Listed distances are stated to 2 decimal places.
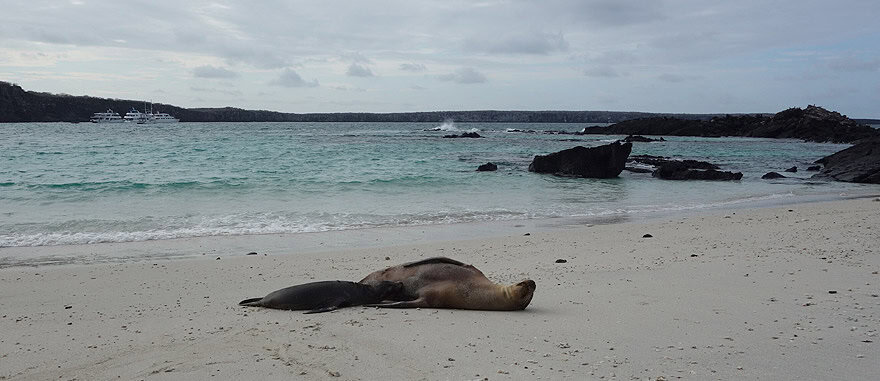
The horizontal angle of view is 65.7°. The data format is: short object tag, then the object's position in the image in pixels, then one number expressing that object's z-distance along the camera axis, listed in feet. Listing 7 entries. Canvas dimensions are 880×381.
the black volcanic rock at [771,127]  197.23
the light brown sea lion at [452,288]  18.49
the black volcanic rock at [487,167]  87.01
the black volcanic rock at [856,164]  76.54
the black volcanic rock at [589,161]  85.05
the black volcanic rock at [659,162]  88.07
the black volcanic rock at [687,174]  80.53
